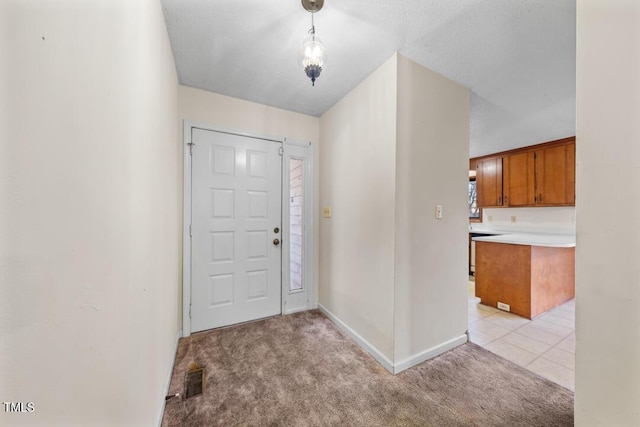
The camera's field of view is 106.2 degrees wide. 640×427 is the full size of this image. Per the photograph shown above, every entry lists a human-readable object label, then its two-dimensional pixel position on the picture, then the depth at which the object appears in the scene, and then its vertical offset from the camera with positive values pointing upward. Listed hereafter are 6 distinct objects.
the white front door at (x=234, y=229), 2.40 -0.18
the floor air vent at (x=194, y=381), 1.63 -1.22
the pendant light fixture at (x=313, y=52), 1.36 +0.92
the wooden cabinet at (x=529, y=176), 3.62 +0.63
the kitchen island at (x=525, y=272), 2.80 -0.74
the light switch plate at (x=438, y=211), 2.08 +0.01
